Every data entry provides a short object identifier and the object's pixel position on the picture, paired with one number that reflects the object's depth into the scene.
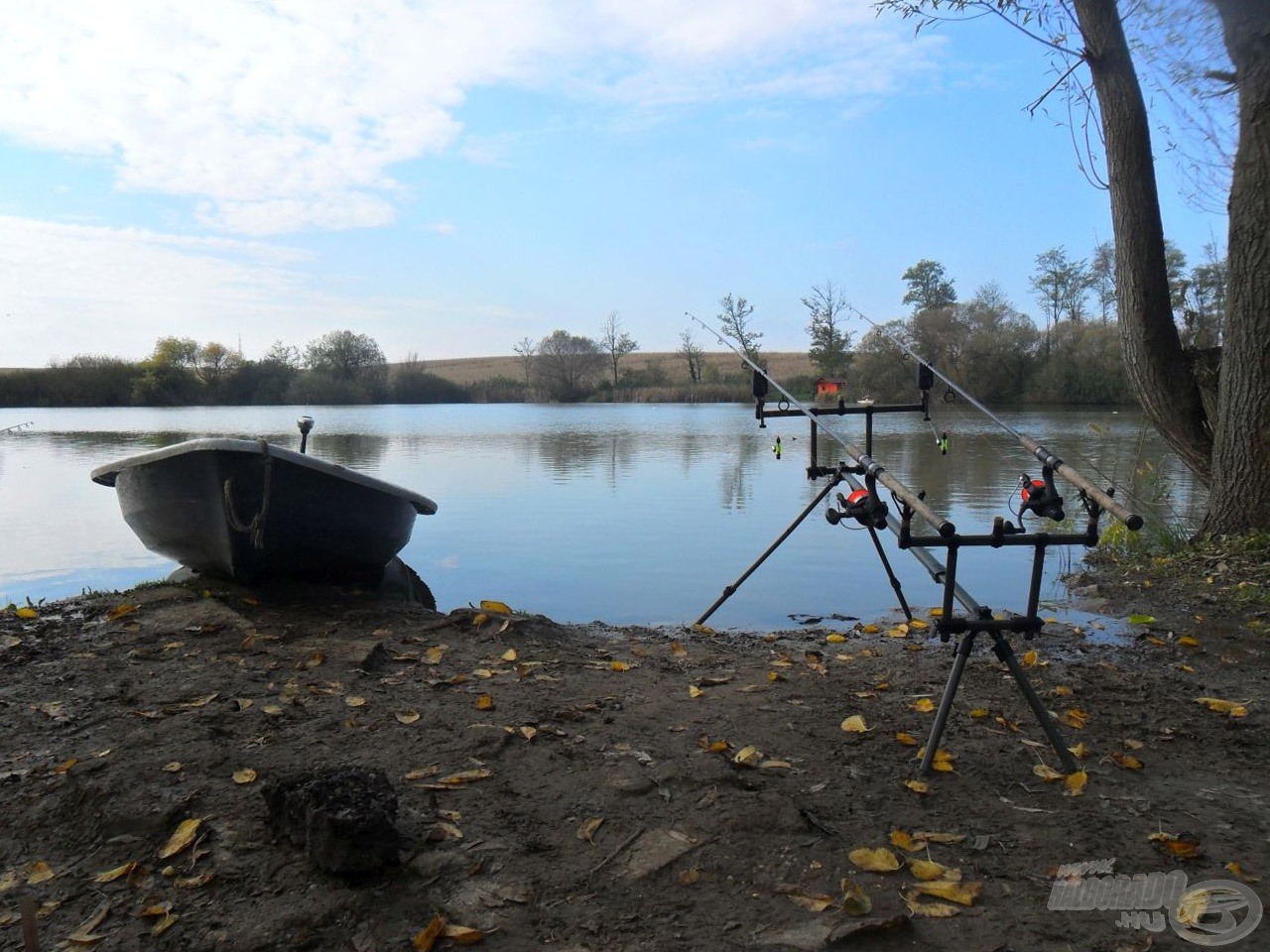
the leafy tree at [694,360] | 49.16
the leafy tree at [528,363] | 54.72
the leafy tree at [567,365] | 52.56
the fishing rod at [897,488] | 2.92
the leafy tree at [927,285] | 55.72
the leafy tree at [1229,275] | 6.84
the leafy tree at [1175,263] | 26.47
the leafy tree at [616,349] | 55.97
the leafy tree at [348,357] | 52.03
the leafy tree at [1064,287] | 45.88
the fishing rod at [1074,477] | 2.96
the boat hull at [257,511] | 6.05
